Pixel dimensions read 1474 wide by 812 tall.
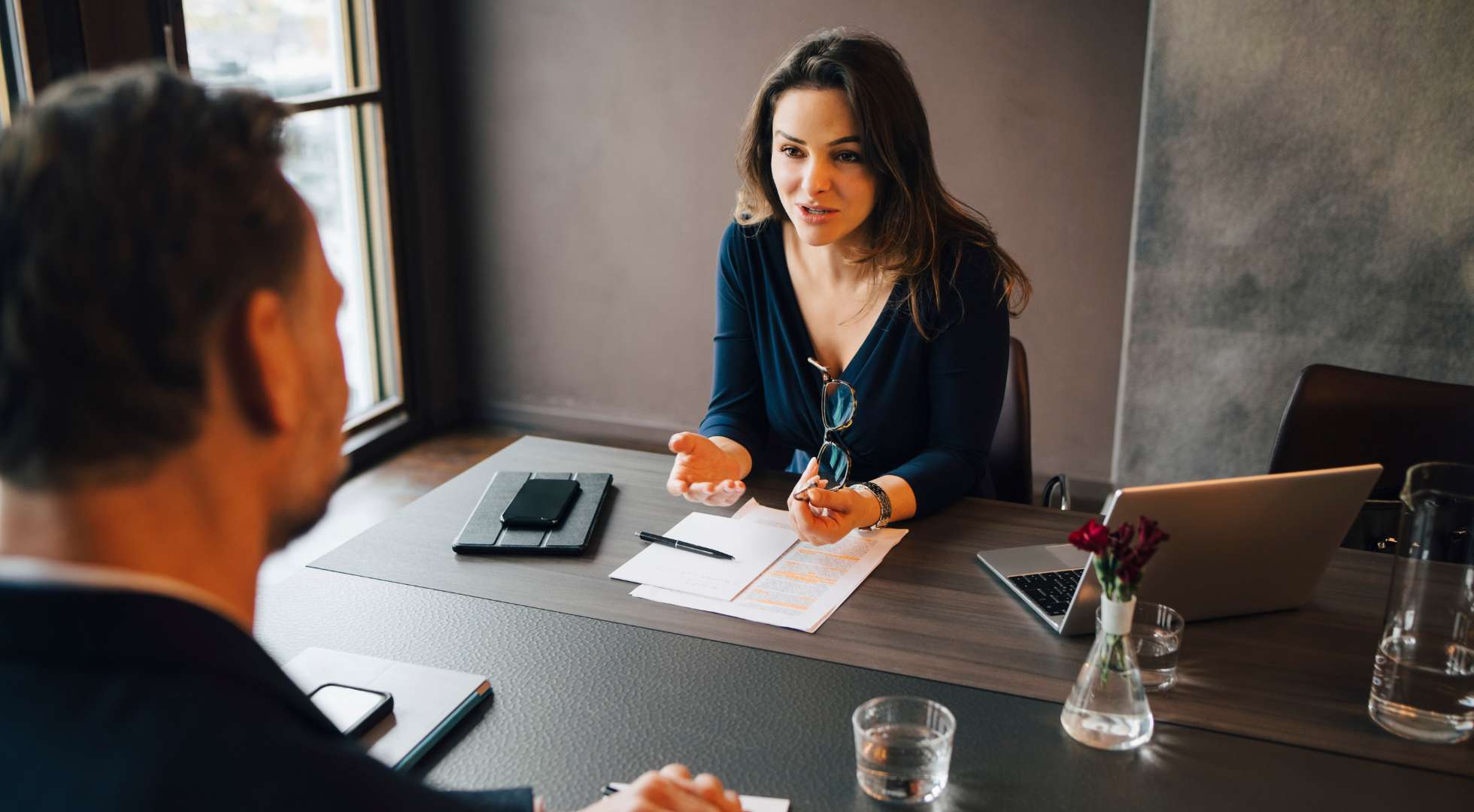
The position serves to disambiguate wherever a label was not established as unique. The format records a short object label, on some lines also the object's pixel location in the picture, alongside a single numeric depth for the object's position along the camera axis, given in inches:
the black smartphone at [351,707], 45.6
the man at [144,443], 26.1
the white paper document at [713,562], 60.0
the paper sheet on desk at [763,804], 41.9
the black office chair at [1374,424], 78.4
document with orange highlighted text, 56.7
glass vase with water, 46.0
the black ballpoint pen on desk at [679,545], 63.2
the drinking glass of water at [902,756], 42.3
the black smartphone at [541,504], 65.4
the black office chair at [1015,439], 87.6
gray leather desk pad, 43.4
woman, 77.5
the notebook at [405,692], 45.4
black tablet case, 63.2
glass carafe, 47.1
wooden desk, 49.0
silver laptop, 51.6
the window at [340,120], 135.1
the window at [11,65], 103.6
